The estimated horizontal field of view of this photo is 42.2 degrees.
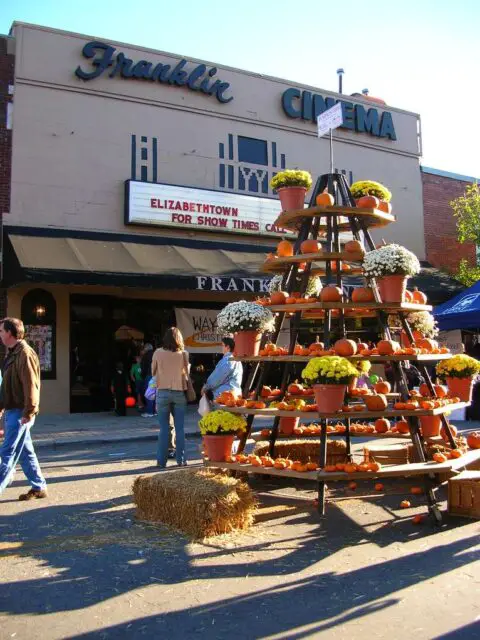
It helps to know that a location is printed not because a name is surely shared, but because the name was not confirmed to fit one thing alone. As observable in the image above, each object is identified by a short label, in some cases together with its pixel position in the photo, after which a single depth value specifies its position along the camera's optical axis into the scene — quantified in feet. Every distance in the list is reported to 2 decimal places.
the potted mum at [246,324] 22.70
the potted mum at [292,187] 24.05
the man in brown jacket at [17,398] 20.67
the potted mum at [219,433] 21.57
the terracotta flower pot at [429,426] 23.52
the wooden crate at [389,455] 25.68
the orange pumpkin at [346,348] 20.31
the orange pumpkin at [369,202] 22.97
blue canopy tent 49.73
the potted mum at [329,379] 19.16
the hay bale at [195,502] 17.92
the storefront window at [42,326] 49.32
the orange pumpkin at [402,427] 21.77
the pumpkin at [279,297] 22.41
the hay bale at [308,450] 25.95
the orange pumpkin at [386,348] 20.66
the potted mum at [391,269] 21.09
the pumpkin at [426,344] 22.16
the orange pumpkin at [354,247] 22.41
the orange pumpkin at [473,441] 24.03
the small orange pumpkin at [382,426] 22.08
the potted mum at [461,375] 24.22
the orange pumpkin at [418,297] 23.17
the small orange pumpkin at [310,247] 22.33
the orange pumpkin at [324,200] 22.58
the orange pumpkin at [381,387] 24.36
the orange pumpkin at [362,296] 21.79
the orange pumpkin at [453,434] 24.18
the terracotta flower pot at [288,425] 25.49
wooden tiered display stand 19.54
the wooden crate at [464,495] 19.89
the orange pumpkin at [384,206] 23.89
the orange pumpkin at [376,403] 20.52
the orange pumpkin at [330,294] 21.09
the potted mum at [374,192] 24.09
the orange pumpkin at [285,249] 23.49
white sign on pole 23.08
